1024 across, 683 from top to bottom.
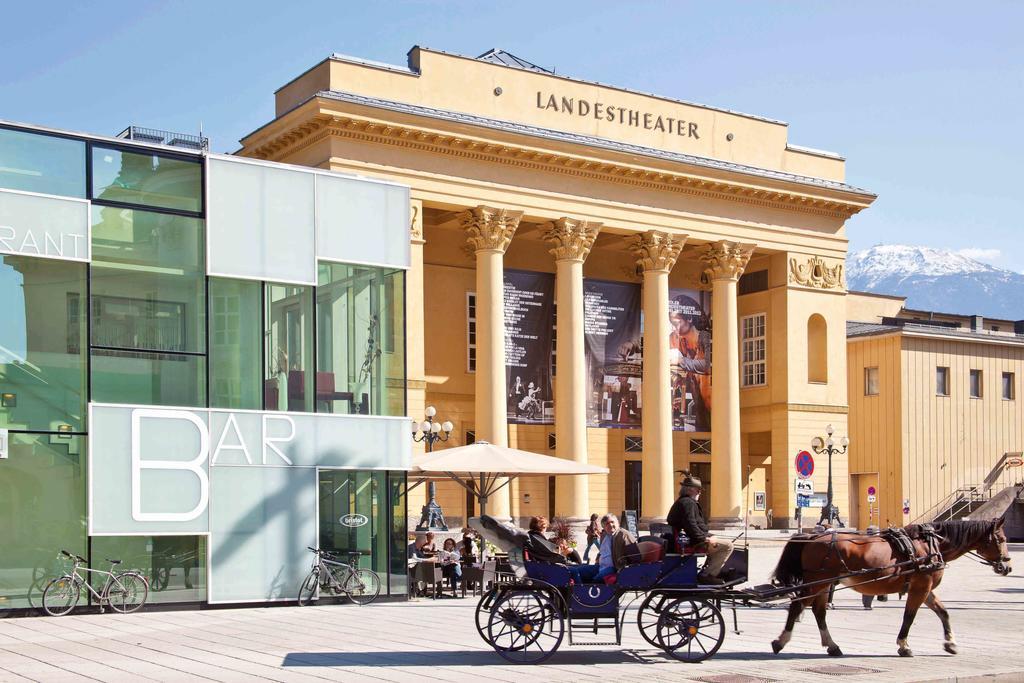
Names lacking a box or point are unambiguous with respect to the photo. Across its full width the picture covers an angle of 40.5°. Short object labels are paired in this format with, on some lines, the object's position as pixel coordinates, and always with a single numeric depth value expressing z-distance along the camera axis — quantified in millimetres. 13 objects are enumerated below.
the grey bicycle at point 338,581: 24000
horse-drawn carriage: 15258
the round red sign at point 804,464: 29281
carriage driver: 15320
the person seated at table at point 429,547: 28297
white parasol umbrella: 25766
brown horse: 15812
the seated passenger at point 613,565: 15422
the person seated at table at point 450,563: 26516
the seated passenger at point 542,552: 15414
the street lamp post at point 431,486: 35094
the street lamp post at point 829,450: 44581
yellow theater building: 44781
